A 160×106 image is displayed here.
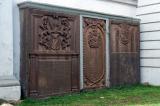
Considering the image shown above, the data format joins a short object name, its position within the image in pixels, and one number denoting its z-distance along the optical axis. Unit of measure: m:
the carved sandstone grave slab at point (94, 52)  9.15
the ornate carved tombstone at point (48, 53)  7.66
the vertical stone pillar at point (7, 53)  7.36
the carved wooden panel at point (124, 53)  9.98
